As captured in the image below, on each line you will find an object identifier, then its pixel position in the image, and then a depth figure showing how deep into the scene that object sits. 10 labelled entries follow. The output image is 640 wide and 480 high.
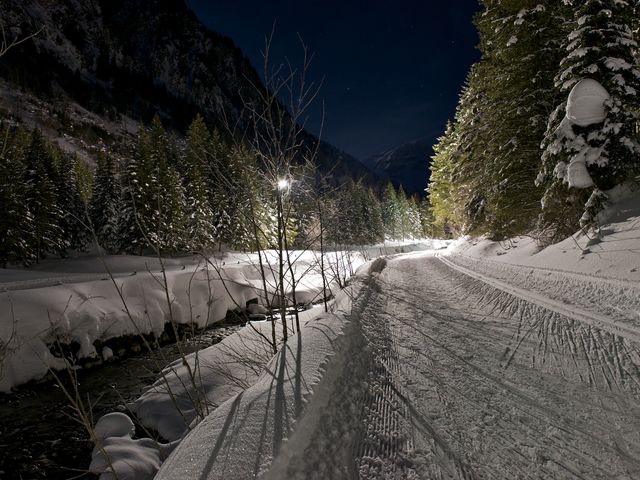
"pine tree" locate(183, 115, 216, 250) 26.80
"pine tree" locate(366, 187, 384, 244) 59.80
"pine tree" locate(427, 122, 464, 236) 19.39
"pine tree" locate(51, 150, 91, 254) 33.22
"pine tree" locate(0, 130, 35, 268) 23.36
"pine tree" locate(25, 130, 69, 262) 27.19
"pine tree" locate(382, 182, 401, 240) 68.94
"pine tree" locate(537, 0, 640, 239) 7.91
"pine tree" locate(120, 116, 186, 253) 24.22
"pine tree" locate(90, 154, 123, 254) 31.20
